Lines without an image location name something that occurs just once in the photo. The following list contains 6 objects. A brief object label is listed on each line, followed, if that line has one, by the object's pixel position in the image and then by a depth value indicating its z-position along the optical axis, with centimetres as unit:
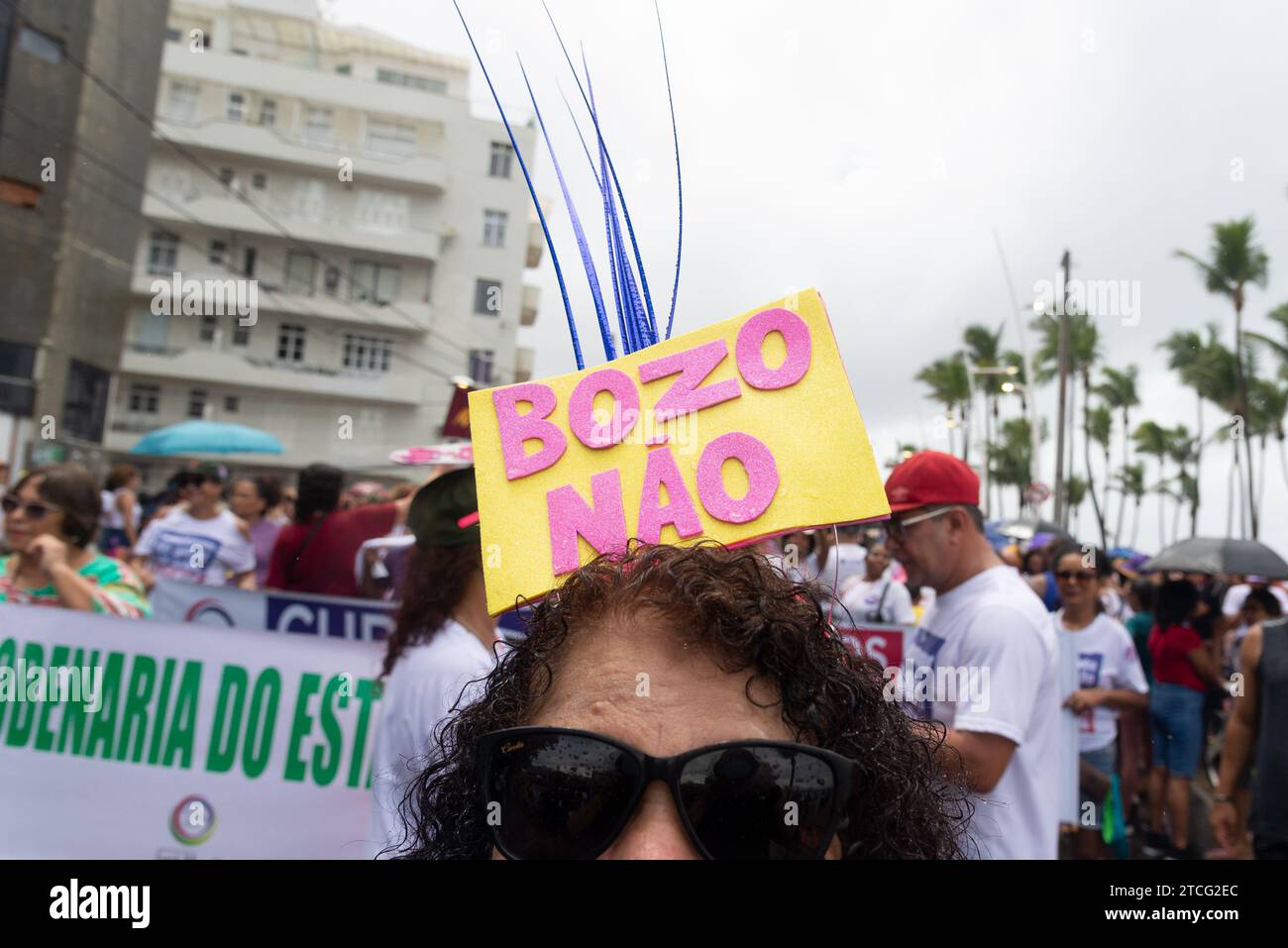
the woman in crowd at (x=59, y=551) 367
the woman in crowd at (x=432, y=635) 255
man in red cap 269
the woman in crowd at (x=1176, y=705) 646
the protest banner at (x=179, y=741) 388
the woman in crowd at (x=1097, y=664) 550
